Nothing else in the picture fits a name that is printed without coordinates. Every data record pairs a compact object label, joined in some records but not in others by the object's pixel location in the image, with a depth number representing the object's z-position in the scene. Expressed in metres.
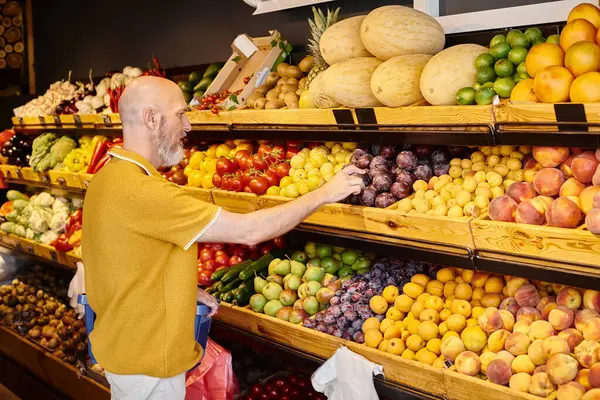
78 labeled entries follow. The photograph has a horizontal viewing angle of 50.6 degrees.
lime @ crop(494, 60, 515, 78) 2.49
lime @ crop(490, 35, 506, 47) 2.62
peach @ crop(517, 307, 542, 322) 2.47
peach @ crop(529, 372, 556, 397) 2.21
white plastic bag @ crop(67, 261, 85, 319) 4.68
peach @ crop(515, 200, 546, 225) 2.26
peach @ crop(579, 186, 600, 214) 2.16
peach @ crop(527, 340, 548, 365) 2.30
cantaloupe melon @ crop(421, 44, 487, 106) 2.60
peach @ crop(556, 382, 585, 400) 2.11
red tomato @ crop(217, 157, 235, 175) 3.85
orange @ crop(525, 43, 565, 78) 2.30
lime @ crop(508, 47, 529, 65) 2.50
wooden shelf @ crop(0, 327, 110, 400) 4.50
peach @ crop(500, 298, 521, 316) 2.56
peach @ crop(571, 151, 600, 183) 2.23
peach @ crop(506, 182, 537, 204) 2.42
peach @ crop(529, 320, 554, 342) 2.34
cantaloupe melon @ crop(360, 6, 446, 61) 2.90
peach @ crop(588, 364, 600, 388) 2.08
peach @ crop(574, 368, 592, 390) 2.15
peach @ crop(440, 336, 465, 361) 2.54
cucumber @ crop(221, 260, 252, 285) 3.71
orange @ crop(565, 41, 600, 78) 2.19
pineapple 3.48
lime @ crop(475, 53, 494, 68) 2.56
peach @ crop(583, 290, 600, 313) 2.32
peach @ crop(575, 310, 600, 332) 2.29
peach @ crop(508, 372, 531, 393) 2.26
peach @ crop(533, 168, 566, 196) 2.34
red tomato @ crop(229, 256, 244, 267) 4.02
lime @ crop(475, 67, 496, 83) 2.52
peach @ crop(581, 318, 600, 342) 2.24
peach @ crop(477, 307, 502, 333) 2.52
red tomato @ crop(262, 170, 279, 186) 3.53
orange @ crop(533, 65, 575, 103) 2.18
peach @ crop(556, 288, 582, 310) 2.38
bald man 2.38
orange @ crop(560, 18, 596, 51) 2.28
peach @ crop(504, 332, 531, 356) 2.38
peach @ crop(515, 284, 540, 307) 2.53
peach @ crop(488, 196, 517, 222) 2.37
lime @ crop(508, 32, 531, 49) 2.54
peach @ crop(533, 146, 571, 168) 2.34
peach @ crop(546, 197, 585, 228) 2.18
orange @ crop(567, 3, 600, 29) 2.32
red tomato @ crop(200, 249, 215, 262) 4.14
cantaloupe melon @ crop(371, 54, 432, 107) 2.75
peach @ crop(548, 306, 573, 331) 2.33
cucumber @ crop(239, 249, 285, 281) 3.64
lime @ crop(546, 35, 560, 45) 2.45
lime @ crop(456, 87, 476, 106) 2.50
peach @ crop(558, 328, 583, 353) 2.28
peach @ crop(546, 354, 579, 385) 2.16
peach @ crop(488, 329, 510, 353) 2.46
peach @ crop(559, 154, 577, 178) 2.35
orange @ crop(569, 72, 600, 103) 2.08
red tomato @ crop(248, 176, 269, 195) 3.49
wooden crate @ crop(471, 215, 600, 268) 2.08
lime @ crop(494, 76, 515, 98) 2.45
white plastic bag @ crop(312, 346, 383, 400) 2.72
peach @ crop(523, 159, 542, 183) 2.49
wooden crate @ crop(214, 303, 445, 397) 2.53
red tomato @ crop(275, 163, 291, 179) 3.58
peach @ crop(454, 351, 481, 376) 2.43
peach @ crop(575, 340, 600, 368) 2.18
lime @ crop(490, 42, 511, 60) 2.55
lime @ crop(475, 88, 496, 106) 2.41
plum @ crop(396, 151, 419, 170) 2.93
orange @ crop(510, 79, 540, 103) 2.29
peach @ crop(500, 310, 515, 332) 2.53
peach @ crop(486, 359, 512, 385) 2.32
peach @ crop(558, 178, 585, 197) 2.28
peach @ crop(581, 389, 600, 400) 2.03
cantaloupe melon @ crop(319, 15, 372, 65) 3.20
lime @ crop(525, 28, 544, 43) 2.54
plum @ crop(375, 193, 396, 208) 2.83
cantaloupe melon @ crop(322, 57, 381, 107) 2.98
